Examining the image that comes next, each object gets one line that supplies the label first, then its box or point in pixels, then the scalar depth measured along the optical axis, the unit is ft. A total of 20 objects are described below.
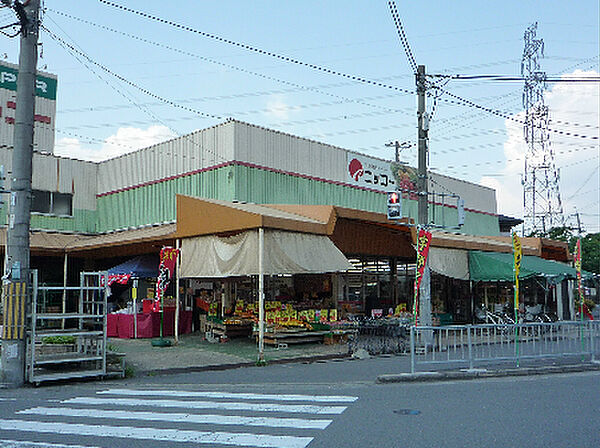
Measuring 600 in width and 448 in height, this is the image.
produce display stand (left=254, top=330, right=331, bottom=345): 56.18
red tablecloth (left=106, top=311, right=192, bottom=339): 67.51
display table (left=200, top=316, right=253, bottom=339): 62.08
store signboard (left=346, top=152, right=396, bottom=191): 91.28
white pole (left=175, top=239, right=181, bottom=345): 57.00
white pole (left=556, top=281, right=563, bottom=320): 93.01
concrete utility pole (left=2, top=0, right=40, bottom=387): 37.78
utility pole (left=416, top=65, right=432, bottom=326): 53.83
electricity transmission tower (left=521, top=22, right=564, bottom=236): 159.94
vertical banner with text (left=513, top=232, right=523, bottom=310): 46.12
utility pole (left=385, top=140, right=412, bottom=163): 141.38
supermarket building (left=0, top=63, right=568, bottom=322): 73.05
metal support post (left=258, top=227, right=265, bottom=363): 47.31
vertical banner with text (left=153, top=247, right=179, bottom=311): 57.62
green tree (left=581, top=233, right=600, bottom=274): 196.03
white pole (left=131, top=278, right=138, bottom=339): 67.10
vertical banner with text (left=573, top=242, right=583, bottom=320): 75.51
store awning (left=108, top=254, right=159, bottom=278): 72.90
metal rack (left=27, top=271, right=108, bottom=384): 38.42
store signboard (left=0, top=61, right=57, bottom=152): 85.71
